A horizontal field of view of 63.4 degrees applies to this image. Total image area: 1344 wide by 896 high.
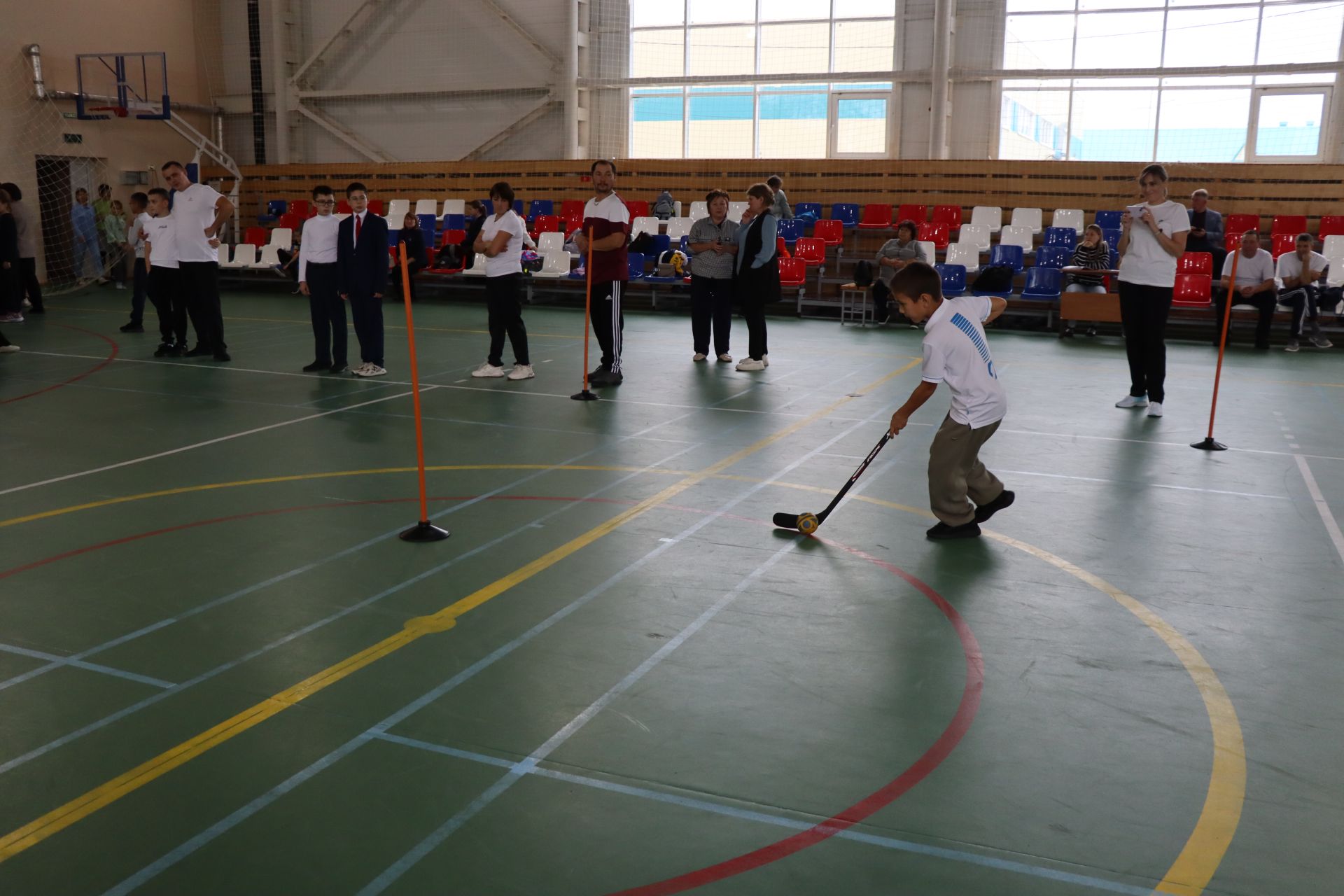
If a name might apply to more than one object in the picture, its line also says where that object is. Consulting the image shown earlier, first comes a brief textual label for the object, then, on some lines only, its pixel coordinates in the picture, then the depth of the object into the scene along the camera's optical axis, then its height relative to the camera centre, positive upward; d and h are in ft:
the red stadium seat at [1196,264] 48.65 -0.64
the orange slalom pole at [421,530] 17.87 -4.74
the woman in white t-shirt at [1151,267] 28.45 -0.49
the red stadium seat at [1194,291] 46.55 -1.80
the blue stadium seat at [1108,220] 56.03 +1.42
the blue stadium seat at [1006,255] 54.85 -0.40
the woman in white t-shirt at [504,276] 32.09 -1.03
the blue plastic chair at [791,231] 60.54 +0.78
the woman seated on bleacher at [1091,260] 48.37 -0.50
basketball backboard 71.05 +10.38
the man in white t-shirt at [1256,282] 44.47 -1.32
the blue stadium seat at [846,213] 61.72 +1.80
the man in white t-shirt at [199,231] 35.96 +0.28
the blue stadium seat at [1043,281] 50.80 -1.51
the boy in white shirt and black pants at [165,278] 36.83 -1.33
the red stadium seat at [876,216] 61.31 +1.66
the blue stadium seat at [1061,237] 55.77 +0.54
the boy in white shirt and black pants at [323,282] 34.71 -1.33
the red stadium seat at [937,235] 58.70 +0.61
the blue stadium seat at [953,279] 51.05 -1.50
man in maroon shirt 32.07 -0.48
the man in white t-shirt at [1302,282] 44.37 -1.29
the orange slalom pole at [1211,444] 25.41 -4.50
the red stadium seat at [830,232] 59.36 +0.75
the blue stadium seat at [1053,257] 53.72 -0.43
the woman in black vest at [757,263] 35.99 -0.60
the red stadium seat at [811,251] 56.95 -0.26
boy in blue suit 33.94 -0.93
